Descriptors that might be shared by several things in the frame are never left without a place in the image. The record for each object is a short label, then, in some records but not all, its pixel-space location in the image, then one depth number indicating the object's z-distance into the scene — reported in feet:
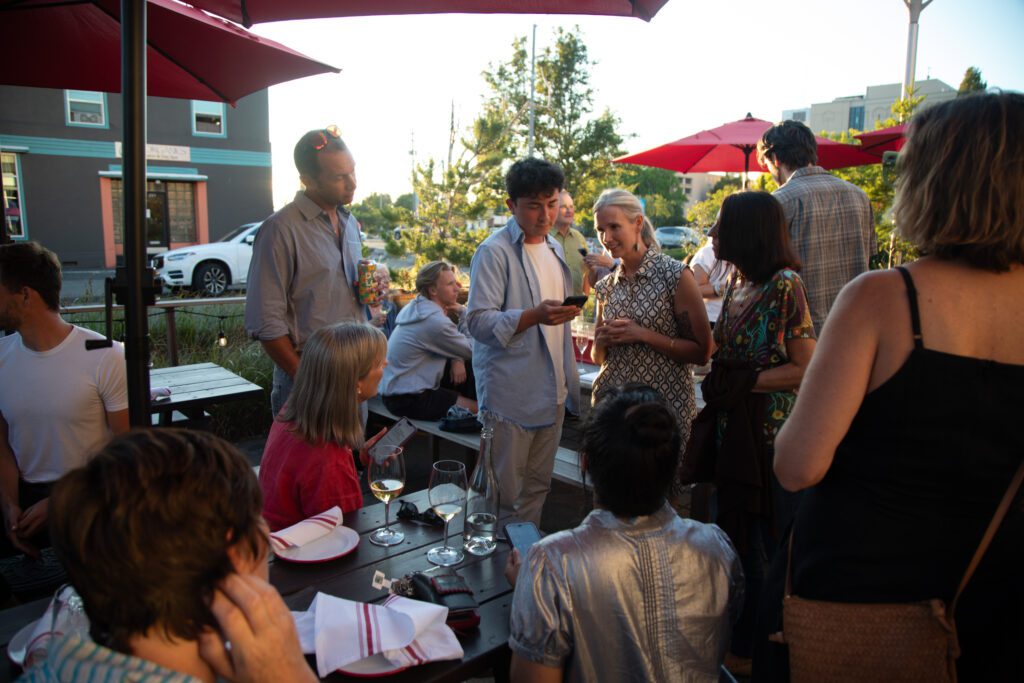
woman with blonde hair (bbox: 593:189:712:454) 9.21
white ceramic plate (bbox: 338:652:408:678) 4.50
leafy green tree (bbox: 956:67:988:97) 85.05
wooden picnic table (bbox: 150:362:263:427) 13.60
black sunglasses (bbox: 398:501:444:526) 7.00
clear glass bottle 6.22
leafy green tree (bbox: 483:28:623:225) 79.77
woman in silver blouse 4.84
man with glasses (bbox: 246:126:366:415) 9.23
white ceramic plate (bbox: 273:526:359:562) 6.02
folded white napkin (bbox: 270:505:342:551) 6.15
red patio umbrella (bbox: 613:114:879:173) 23.16
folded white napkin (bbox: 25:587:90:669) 4.42
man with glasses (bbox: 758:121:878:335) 10.85
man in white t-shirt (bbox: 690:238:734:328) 15.80
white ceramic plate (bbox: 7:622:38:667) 4.58
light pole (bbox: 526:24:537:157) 70.95
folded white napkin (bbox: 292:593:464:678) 4.54
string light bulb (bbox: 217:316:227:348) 21.68
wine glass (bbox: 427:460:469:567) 6.35
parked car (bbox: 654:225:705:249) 132.98
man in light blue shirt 9.98
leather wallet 5.14
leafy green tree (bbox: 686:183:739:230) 60.40
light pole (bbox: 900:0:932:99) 37.09
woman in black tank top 4.12
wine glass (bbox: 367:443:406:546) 6.42
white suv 48.62
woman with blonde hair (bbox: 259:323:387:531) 7.23
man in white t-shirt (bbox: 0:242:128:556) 8.03
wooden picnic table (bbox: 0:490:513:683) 4.83
